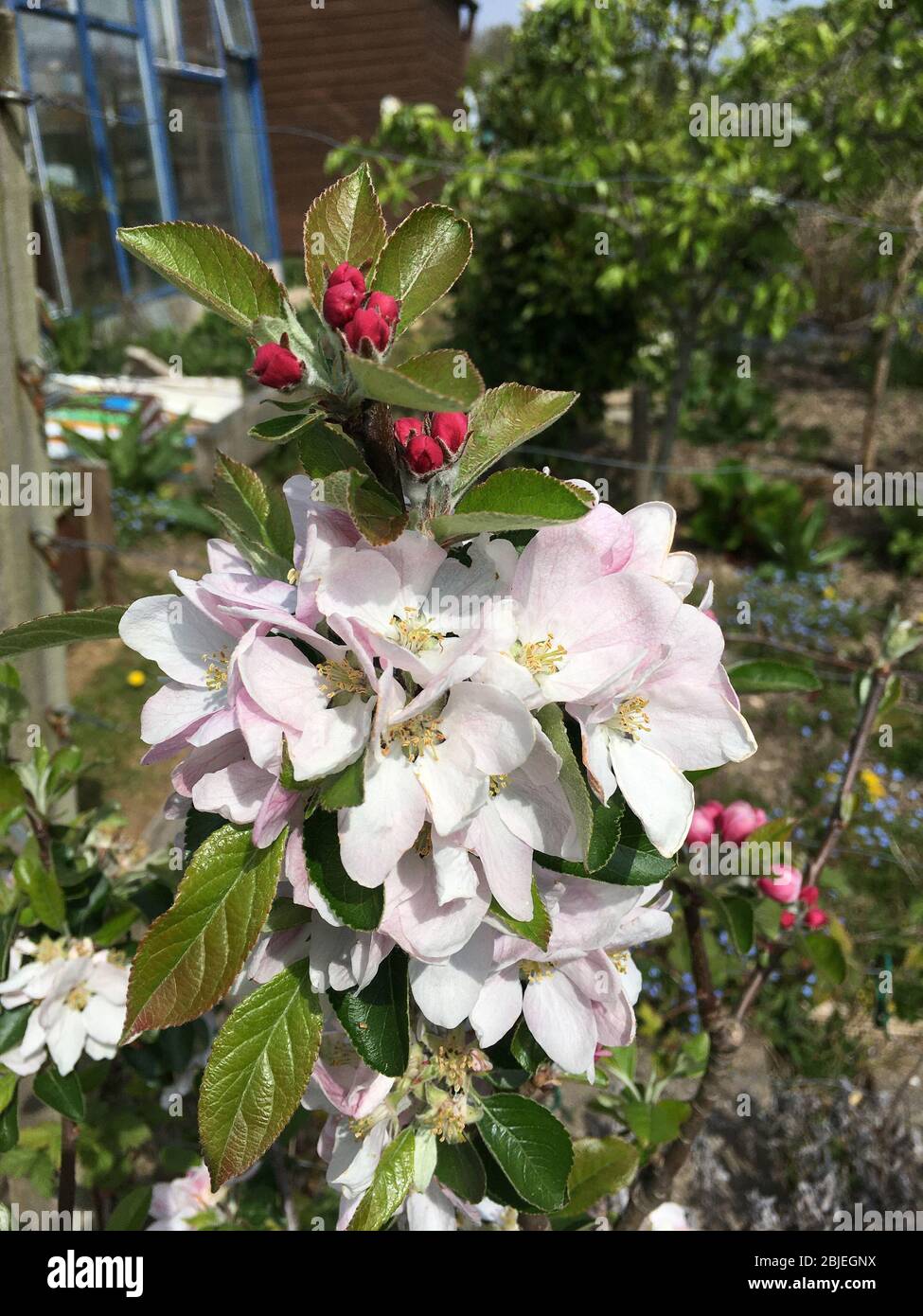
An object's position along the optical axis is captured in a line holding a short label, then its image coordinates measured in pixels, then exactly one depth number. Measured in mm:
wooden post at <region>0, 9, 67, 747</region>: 652
